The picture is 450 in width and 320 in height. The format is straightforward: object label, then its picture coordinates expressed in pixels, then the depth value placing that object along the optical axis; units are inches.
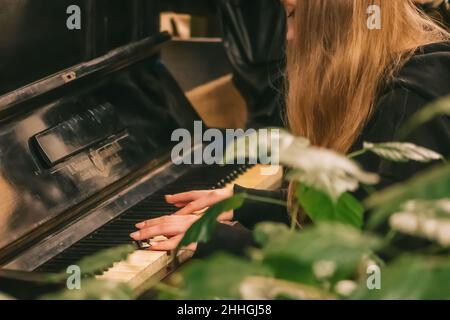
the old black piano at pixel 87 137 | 121.2
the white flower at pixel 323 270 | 62.3
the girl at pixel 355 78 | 119.4
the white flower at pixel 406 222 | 57.3
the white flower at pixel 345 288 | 65.5
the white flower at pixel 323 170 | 61.7
